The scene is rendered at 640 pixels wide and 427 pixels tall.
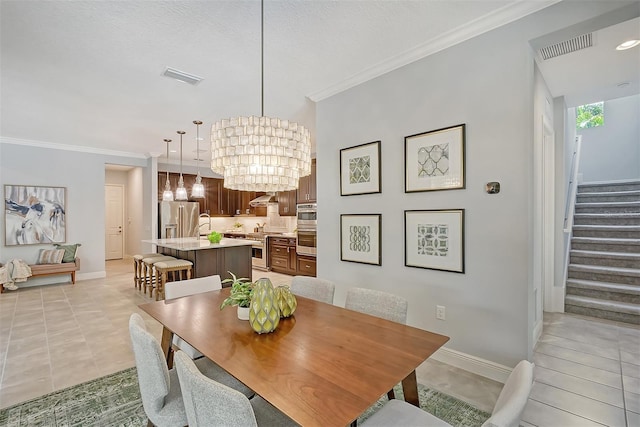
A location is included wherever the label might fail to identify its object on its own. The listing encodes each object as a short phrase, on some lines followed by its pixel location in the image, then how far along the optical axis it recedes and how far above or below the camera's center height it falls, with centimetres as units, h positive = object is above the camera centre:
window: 642 +214
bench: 529 -99
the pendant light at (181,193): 564 +41
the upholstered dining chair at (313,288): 239 -62
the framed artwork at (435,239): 249 -23
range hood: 739 +35
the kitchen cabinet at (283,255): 643 -92
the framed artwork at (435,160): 248 +47
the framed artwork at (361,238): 305 -27
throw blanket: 502 -99
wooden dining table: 103 -64
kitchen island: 483 -71
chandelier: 190 +42
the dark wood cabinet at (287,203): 693 +26
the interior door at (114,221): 887 -19
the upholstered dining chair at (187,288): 216 -61
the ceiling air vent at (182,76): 297 +143
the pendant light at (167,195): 585 +38
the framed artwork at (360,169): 306 +47
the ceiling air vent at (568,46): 238 +138
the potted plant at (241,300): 175 -51
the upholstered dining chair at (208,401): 91 -60
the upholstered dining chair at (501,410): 85 -62
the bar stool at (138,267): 535 -100
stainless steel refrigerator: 702 -12
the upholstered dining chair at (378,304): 192 -62
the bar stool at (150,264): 491 -84
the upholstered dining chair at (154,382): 131 -76
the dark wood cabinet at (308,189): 622 +54
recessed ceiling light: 250 +144
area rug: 192 -134
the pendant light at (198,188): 524 +47
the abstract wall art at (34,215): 534 +0
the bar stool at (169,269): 445 -83
